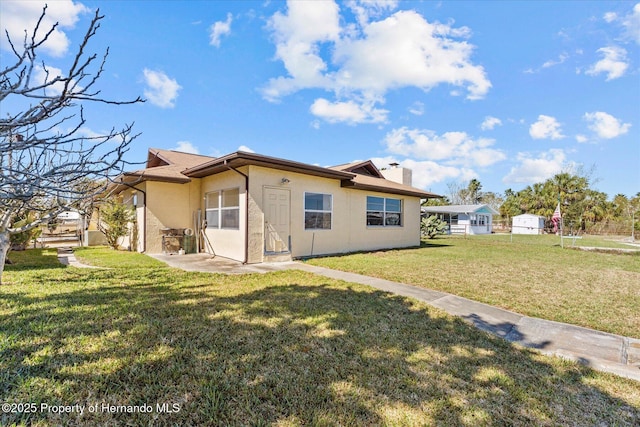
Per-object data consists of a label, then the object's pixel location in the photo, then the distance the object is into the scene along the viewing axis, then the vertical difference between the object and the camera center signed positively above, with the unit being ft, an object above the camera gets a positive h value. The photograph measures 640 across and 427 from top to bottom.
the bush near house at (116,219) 35.70 -0.15
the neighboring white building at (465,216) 104.31 +0.81
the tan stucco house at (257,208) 28.63 +1.26
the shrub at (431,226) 70.18 -1.87
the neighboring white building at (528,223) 111.14 -1.74
